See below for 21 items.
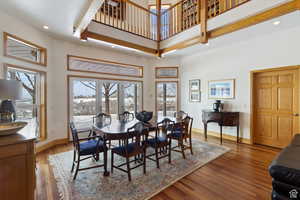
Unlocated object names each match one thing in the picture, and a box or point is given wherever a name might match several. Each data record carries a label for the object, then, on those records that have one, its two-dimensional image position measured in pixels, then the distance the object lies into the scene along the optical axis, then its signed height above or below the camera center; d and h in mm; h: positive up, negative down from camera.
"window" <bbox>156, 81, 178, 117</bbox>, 6539 -53
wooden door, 3846 -255
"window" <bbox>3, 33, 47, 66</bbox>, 3068 +1116
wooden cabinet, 1435 -683
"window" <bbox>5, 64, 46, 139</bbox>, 3346 +60
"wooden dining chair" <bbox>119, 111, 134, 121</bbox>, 4512 -556
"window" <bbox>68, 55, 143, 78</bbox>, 4719 +1099
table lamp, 1973 +34
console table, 4527 -626
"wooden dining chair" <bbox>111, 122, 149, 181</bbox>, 2568 -861
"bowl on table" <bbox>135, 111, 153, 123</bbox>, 3635 -442
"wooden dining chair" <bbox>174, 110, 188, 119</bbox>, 4947 -555
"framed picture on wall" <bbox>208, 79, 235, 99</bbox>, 4871 +288
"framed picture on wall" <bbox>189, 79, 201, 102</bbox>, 5820 +278
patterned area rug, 2178 -1370
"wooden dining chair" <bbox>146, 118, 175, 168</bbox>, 3004 -871
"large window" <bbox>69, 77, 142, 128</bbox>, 4809 +3
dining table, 2578 -581
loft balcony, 3256 +2032
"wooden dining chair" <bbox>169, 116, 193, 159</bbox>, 3453 -798
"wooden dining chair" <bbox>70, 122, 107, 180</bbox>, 2564 -863
